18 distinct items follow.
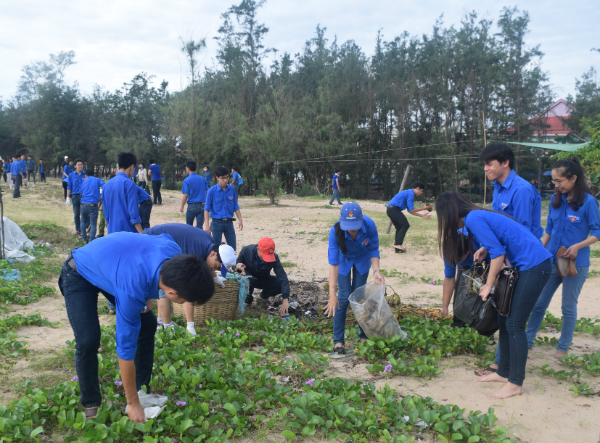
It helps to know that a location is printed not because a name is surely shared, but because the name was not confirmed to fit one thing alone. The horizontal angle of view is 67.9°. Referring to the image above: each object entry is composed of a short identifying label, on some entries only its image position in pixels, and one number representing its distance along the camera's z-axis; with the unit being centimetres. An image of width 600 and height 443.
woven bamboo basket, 482
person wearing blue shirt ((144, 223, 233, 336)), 411
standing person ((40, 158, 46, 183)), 2750
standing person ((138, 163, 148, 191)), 1855
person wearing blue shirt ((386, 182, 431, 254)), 956
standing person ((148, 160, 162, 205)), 1766
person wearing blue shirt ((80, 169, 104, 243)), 873
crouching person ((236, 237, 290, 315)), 535
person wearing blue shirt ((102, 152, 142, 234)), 509
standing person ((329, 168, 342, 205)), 2080
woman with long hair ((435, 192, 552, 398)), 312
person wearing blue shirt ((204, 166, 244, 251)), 702
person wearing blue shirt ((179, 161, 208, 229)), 854
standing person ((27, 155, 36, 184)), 2312
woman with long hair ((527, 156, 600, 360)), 388
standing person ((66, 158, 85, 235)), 1006
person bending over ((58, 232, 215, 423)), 226
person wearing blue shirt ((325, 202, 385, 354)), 396
